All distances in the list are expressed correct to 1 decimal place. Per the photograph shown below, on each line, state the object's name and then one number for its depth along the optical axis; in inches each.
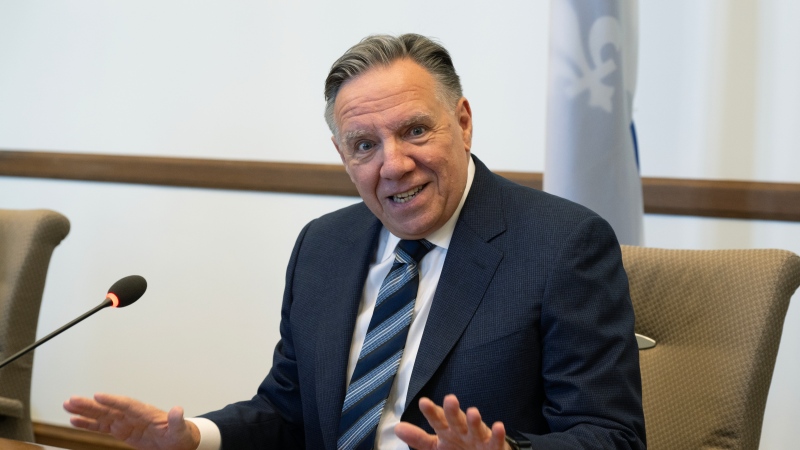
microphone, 72.6
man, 71.7
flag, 91.6
